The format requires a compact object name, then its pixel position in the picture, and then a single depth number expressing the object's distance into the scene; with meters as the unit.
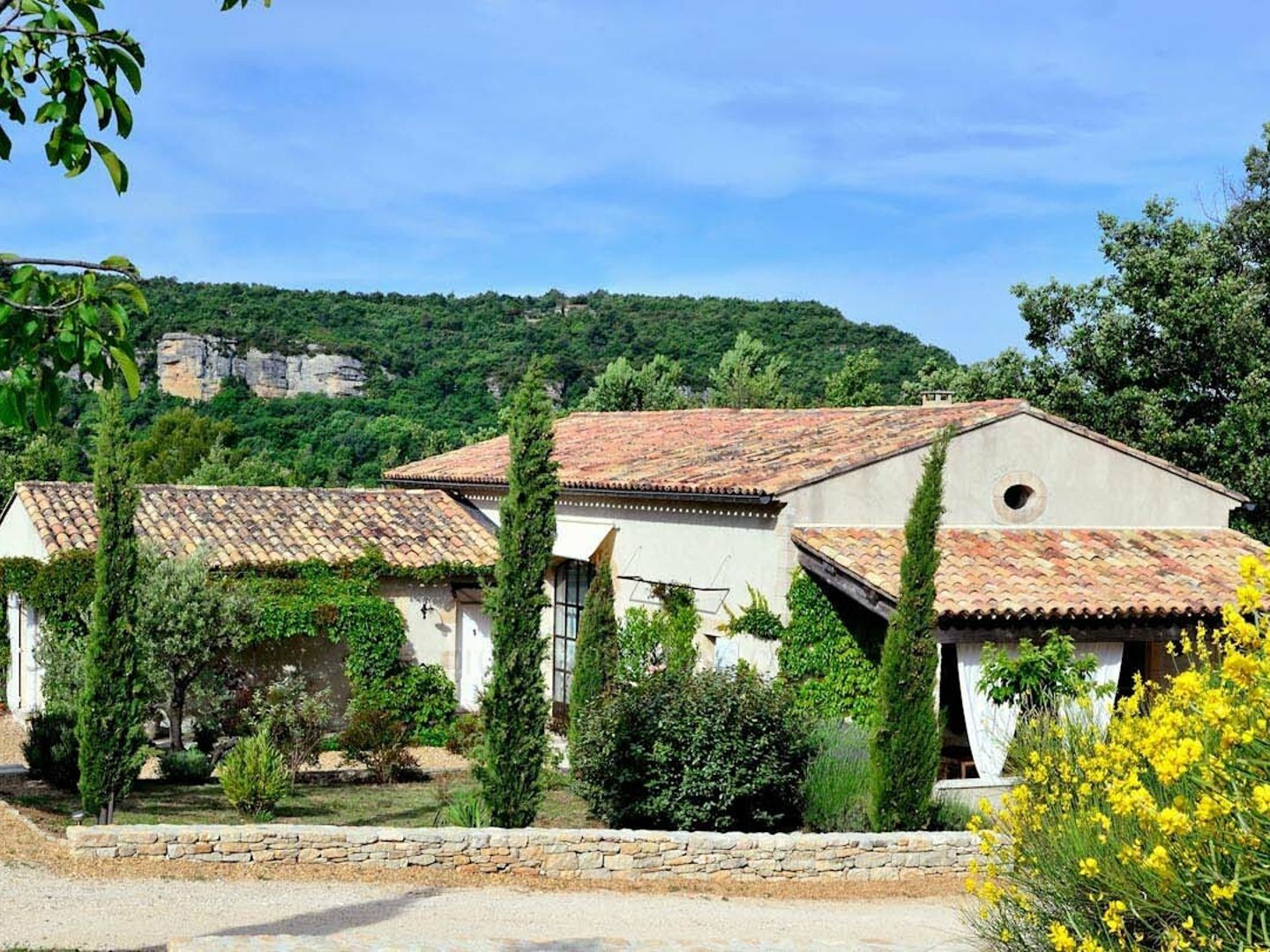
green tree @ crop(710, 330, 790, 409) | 48.62
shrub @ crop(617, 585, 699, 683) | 22.17
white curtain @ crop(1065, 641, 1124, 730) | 19.72
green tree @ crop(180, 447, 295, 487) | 45.38
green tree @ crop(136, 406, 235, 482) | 51.69
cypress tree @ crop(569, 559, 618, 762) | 21.88
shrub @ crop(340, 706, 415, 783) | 20.70
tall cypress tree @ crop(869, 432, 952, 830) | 16.09
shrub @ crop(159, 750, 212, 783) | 20.02
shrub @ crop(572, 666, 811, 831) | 16.23
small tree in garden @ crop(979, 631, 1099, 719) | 18.41
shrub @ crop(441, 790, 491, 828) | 15.86
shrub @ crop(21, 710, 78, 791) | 18.33
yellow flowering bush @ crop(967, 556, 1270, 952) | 6.46
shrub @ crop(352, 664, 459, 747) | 24.11
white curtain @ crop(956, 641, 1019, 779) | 18.91
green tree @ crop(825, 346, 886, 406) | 46.25
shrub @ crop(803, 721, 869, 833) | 16.86
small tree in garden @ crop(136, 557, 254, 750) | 20.16
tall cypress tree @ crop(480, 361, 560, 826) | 15.80
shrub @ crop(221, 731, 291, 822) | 16.61
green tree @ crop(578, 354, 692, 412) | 49.03
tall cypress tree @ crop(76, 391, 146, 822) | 15.70
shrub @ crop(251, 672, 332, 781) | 20.14
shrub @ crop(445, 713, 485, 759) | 23.45
